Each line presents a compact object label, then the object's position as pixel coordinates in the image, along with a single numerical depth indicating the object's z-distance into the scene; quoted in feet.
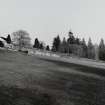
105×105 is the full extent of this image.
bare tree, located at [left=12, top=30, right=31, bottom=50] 331.77
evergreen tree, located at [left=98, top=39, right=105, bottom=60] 259.06
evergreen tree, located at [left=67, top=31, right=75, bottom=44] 320.50
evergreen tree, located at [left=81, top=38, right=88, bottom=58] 323.86
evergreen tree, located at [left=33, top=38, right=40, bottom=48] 362.33
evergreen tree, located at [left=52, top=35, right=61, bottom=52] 339.36
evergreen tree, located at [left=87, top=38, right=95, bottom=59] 316.87
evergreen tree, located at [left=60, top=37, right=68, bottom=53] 305.45
